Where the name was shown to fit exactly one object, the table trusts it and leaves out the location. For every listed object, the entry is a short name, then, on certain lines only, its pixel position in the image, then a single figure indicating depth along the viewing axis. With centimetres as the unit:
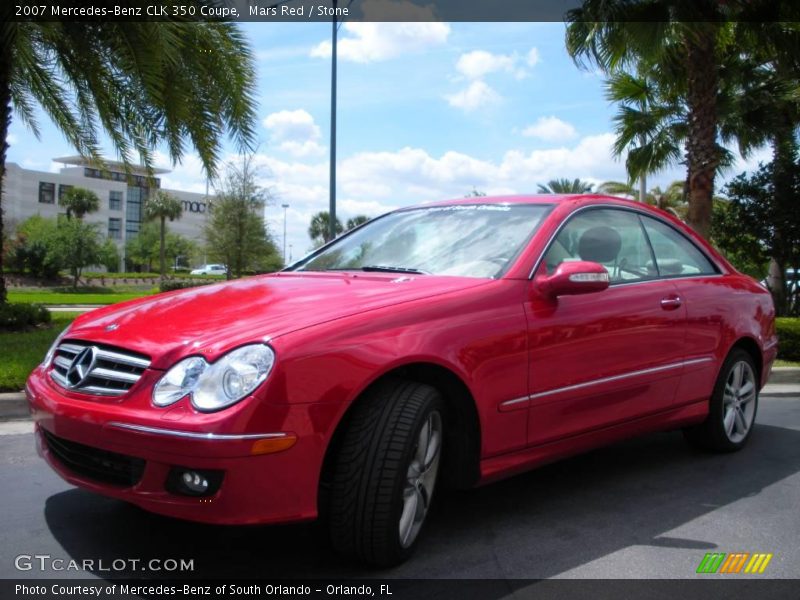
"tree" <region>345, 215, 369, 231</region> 6319
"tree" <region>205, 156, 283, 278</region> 3269
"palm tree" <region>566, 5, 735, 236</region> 1068
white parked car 8056
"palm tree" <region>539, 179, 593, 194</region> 4041
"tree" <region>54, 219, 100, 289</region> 5353
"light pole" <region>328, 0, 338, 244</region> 1555
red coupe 264
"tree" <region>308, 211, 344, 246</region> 8131
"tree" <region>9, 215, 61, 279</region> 5559
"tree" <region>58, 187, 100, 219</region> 7475
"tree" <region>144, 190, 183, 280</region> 6425
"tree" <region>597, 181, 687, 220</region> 4166
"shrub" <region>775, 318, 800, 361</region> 952
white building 9739
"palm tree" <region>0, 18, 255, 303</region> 958
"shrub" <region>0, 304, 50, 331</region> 1044
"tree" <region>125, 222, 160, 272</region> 8462
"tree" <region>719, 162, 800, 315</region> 1420
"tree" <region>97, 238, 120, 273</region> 5647
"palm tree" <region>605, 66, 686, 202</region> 1512
